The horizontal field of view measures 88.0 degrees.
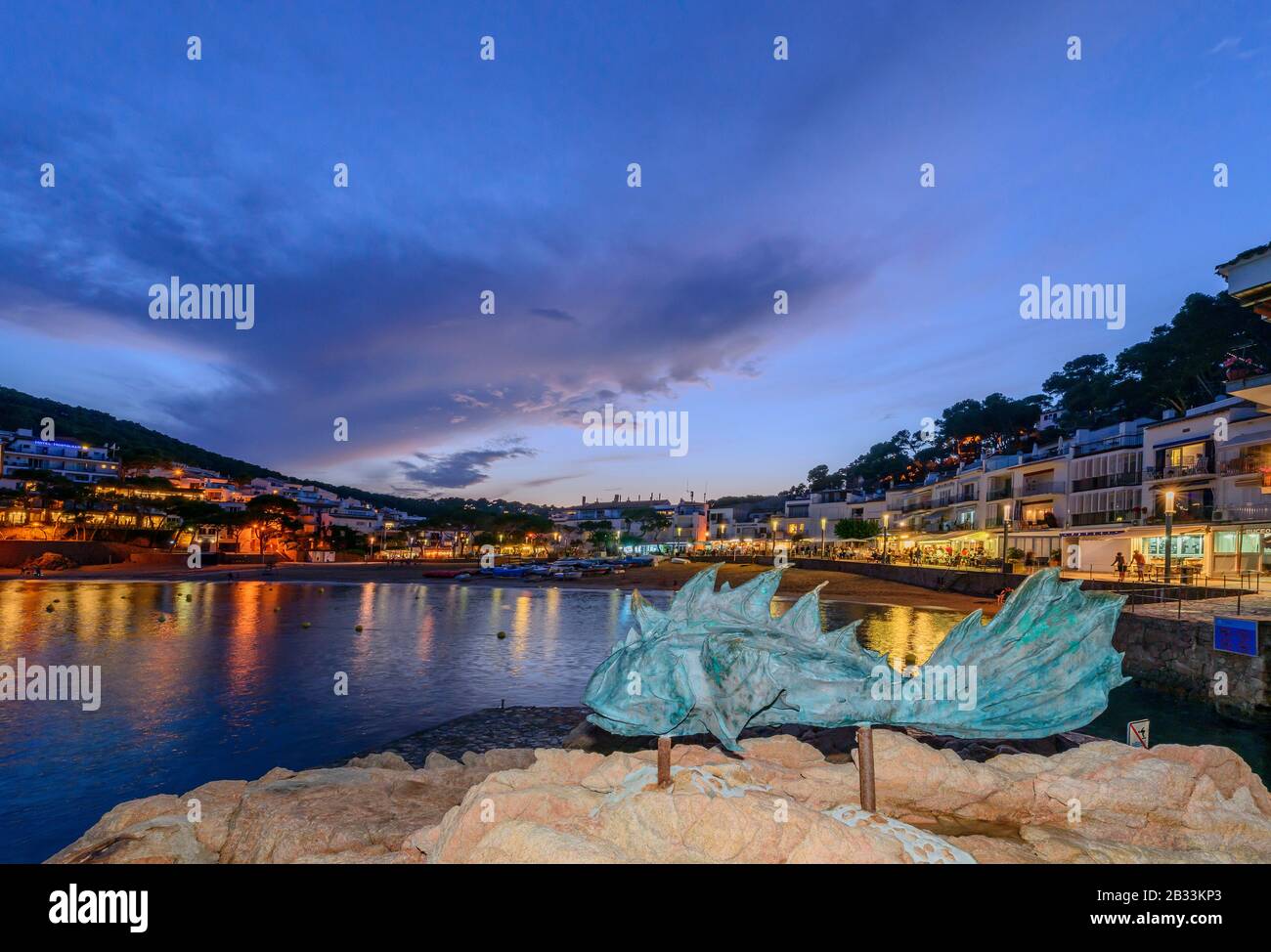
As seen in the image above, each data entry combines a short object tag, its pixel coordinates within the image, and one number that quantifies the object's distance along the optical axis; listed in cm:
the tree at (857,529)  9694
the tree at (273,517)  9906
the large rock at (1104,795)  814
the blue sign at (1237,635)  1773
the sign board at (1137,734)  1182
